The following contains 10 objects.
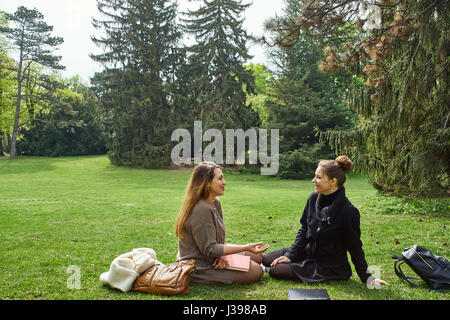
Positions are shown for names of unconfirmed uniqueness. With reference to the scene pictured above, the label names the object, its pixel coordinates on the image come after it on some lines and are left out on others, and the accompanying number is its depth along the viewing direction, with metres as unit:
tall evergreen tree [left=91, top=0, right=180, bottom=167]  29.92
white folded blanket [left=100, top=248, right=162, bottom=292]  3.73
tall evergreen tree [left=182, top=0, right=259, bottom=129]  27.98
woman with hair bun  3.76
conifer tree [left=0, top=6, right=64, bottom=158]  30.73
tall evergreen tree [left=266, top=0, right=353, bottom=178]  23.50
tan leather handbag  3.61
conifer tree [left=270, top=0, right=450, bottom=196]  6.23
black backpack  3.77
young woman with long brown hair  3.72
